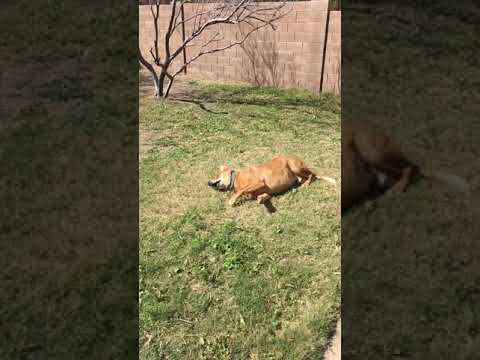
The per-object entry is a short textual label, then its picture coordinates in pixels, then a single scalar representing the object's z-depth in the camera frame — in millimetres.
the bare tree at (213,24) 5840
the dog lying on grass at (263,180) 3035
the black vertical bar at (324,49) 5667
